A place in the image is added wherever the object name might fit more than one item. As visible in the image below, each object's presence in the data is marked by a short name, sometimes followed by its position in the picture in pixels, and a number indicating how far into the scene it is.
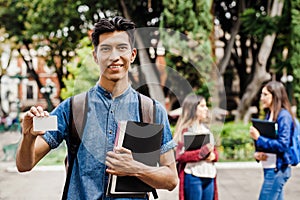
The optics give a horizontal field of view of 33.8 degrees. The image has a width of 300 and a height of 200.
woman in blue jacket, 4.78
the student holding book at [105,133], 1.89
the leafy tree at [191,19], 14.36
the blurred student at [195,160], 4.76
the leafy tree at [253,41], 15.08
